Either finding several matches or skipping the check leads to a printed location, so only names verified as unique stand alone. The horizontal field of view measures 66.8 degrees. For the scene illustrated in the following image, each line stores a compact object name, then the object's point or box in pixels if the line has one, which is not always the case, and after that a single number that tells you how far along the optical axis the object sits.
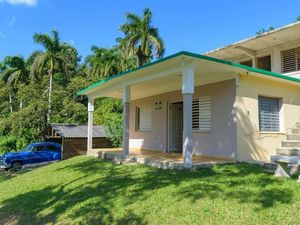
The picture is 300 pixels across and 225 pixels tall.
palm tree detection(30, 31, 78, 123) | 21.66
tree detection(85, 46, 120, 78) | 24.48
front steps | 5.32
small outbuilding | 14.58
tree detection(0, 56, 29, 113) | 26.59
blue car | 12.77
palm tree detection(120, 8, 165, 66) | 21.63
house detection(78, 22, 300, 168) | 6.84
